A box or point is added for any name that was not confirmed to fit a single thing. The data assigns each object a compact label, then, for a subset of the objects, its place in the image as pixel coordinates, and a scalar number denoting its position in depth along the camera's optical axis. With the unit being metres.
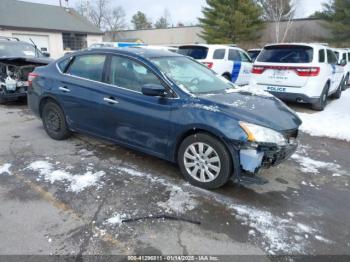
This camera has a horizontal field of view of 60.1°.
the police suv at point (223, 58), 10.07
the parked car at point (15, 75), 7.76
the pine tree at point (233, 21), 29.16
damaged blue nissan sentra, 3.39
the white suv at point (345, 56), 12.31
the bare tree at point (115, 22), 56.12
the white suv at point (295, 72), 7.49
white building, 23.19
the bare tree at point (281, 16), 28.67
